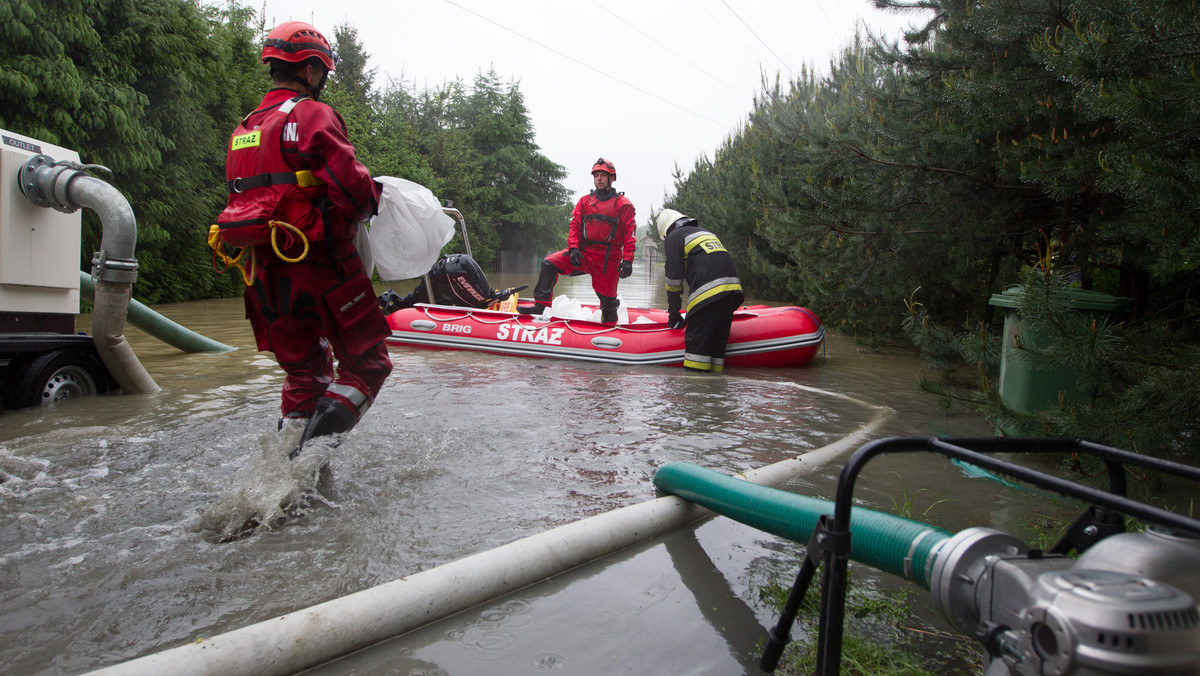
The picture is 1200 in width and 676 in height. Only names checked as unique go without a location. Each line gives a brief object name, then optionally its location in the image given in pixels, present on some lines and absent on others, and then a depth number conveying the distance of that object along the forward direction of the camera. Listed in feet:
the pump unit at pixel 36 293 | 15.30
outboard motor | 33.60
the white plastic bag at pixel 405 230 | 12.72
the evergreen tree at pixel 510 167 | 142.61
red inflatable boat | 27.37
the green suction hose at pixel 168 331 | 23.48
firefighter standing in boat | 31.45
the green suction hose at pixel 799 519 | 6.10
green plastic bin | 12.67
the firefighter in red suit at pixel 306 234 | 10.26
